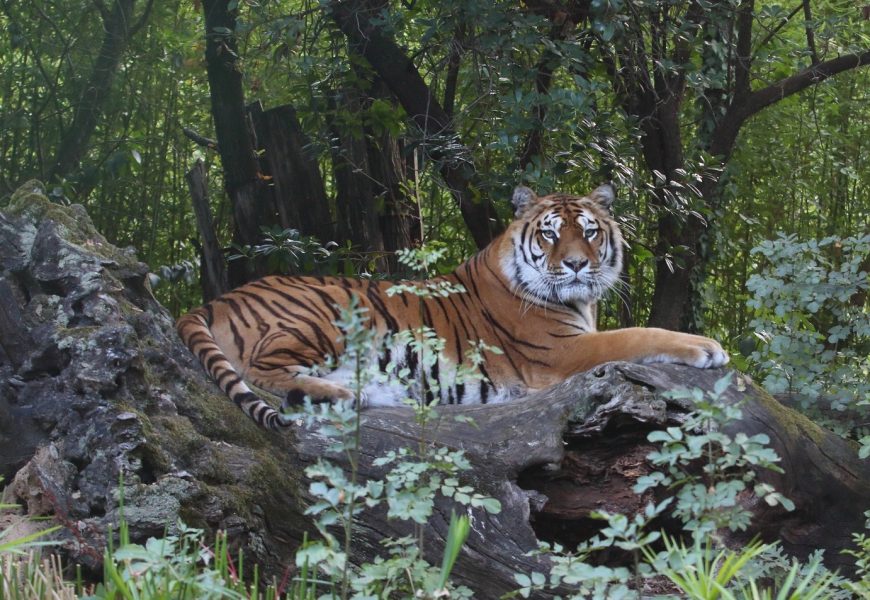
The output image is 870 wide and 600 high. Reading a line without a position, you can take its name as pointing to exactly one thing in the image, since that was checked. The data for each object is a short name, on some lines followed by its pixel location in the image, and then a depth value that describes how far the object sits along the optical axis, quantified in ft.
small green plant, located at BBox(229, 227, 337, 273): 43.27
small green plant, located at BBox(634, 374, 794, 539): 17.99
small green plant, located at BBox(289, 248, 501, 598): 17.03
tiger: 31.32
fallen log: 23.56
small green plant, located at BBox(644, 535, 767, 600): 17.35
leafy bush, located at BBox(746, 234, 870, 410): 34.78
